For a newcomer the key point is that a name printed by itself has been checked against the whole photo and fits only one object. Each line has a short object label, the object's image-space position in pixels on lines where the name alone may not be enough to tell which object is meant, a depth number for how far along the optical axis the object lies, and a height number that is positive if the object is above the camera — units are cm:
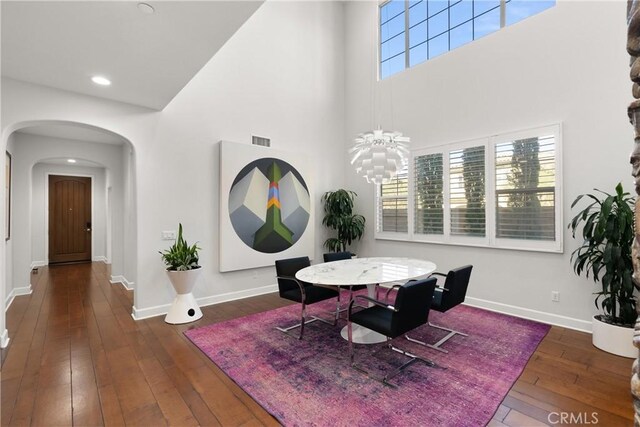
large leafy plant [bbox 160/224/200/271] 389 -55
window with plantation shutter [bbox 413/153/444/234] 484 +28
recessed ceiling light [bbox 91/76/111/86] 312 +140
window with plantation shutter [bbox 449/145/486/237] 437 +29
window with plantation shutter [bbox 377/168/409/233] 534 +12
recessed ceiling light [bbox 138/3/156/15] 202 +139
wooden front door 777 -7
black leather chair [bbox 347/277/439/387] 244 -91
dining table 289 -63
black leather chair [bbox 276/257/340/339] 339 -88
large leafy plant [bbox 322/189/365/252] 574 -13
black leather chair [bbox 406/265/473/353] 294 -81
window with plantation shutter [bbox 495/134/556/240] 378 +29
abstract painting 466 +11
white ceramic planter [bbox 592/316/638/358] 283 -124
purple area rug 209 -136
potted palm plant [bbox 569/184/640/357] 289 -56
